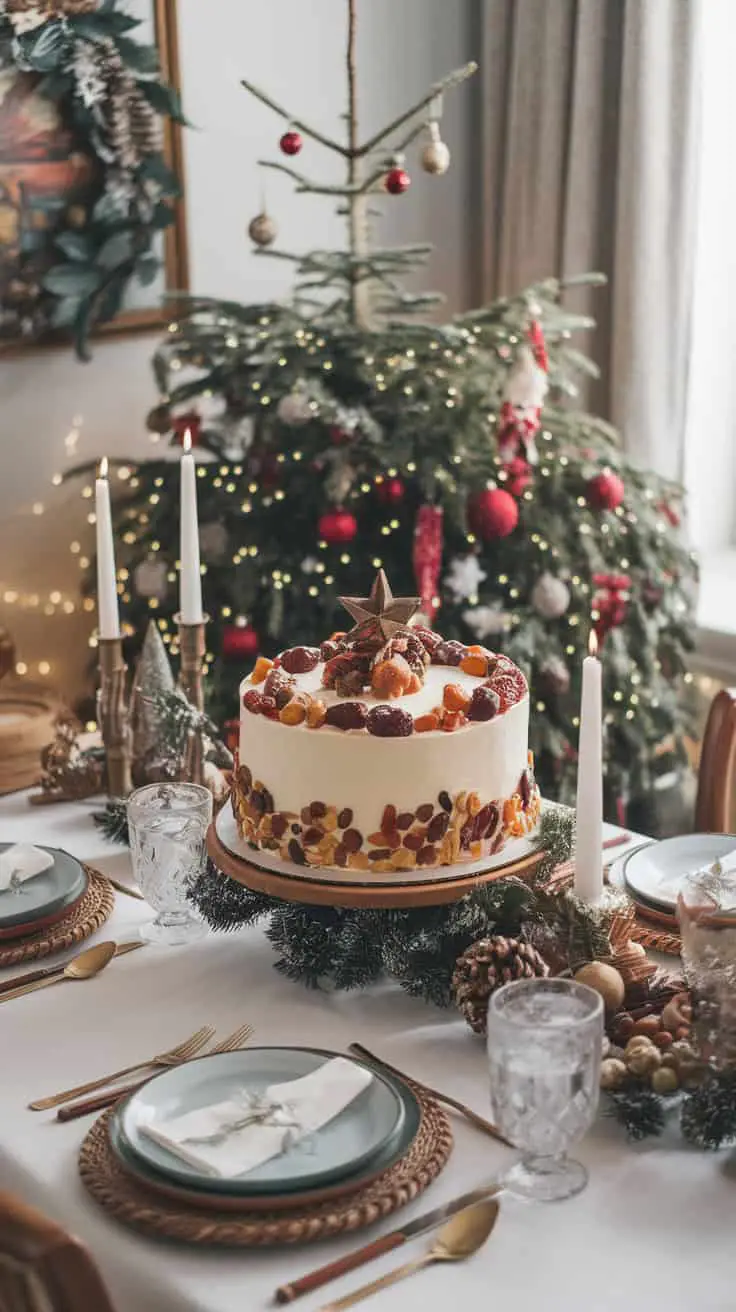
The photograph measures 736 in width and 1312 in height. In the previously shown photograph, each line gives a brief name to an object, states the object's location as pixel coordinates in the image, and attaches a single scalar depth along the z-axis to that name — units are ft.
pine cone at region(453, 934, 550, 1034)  4.79
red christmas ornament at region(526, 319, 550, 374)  9.68
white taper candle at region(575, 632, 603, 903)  4.94
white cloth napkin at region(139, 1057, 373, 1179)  4.15
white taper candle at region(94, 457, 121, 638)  6.83
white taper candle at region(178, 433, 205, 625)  6.57
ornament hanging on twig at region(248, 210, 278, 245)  10.01
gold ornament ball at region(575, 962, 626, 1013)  4.77
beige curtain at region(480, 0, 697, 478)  11.10
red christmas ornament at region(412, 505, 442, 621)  9.47
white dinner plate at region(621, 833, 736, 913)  5.78
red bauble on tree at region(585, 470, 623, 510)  9.78
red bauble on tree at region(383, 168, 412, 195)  9.37
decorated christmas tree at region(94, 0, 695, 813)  9.61
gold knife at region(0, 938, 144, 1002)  5.32
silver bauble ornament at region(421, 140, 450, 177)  9.44
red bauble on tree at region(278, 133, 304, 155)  9.44
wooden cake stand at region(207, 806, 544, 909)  5.12
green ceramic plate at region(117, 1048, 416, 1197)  4.06
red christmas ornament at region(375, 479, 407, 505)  9.58
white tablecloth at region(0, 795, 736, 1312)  3.77
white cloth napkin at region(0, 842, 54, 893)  5.95
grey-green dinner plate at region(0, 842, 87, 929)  5.61
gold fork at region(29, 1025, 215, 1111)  4.61
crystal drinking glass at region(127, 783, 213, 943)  5.55
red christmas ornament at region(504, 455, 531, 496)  9.74
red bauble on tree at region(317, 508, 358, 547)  9.48
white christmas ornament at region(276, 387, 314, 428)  9.41
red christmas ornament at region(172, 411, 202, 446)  9.96
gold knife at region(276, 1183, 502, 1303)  3.76
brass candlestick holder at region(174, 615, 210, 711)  6.76
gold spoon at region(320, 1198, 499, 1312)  3.84
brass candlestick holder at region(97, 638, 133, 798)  6.93
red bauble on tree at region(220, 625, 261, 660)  9.65
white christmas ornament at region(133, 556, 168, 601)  9.95
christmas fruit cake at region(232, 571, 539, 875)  5.17
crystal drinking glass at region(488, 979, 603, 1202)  3.93
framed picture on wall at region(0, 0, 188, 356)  10.07
